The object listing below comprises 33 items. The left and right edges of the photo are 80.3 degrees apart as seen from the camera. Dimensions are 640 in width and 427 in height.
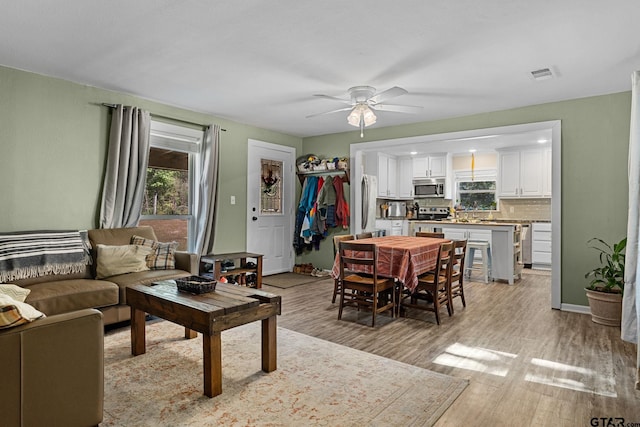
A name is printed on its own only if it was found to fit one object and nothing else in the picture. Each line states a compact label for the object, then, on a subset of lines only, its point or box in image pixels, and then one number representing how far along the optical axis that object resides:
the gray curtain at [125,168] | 4.16
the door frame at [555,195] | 4.36
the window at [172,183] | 4.77
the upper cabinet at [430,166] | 8.38
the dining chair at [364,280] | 3.57
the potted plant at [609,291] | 3.65
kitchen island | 5.81
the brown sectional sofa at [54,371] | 1.55
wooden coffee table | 2.24
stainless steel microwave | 8.34
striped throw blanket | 3.13
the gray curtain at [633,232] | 2.75
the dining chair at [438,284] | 3.70
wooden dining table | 3.64
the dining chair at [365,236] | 4.73
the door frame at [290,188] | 6.48
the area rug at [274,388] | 2.03
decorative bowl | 2.64
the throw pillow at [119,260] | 3.59
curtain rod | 4.17
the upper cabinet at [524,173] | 7.32
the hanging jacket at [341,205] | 6.20
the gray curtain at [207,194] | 5.09
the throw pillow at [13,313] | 1.56
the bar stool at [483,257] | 5.92
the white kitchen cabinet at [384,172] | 7.50
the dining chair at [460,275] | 4.09
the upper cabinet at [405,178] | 8.48
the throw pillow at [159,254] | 3.92
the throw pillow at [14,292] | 2.14
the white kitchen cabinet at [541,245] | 7.09
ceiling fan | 3.95
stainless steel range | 8.46
